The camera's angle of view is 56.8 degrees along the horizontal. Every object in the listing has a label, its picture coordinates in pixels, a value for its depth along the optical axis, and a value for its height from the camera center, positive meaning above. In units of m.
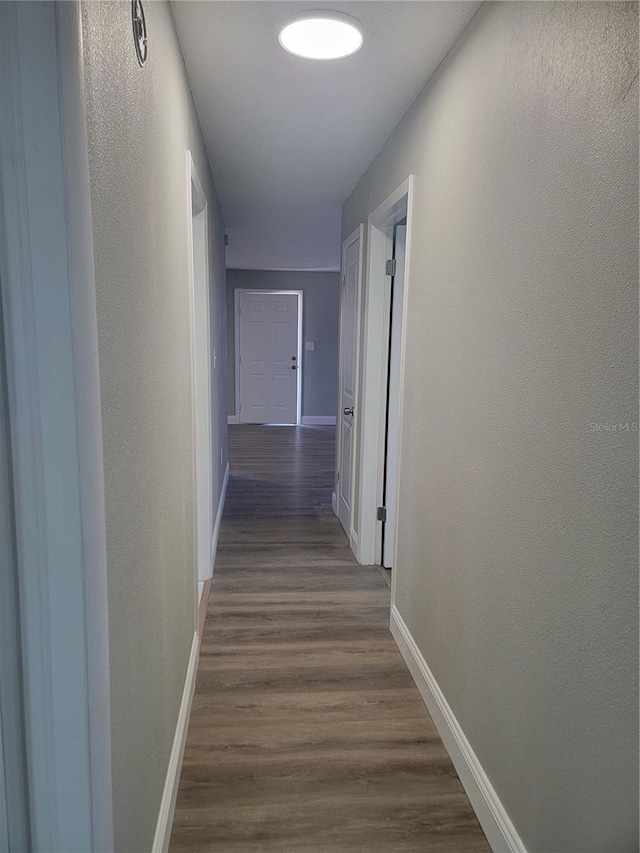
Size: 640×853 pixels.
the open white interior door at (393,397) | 3.31 -0.19
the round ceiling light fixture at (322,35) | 1.73 +1.00
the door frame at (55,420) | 0.76 -0.08
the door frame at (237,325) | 8.56 +0.53
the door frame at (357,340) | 3.56 +0.14
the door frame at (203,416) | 3.02 -0.29
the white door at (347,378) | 3.91 -0.10
